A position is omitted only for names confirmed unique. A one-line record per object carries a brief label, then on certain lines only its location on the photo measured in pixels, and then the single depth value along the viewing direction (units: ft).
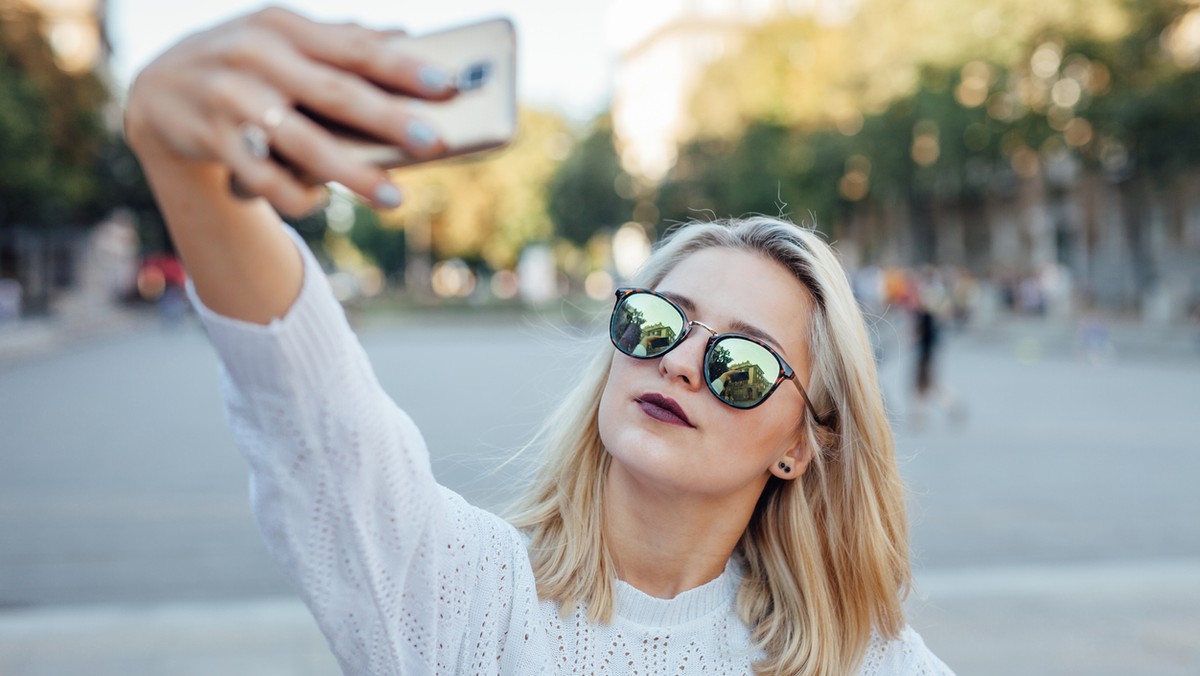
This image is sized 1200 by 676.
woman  3.09
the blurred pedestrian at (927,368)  43.34
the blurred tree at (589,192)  174.91
